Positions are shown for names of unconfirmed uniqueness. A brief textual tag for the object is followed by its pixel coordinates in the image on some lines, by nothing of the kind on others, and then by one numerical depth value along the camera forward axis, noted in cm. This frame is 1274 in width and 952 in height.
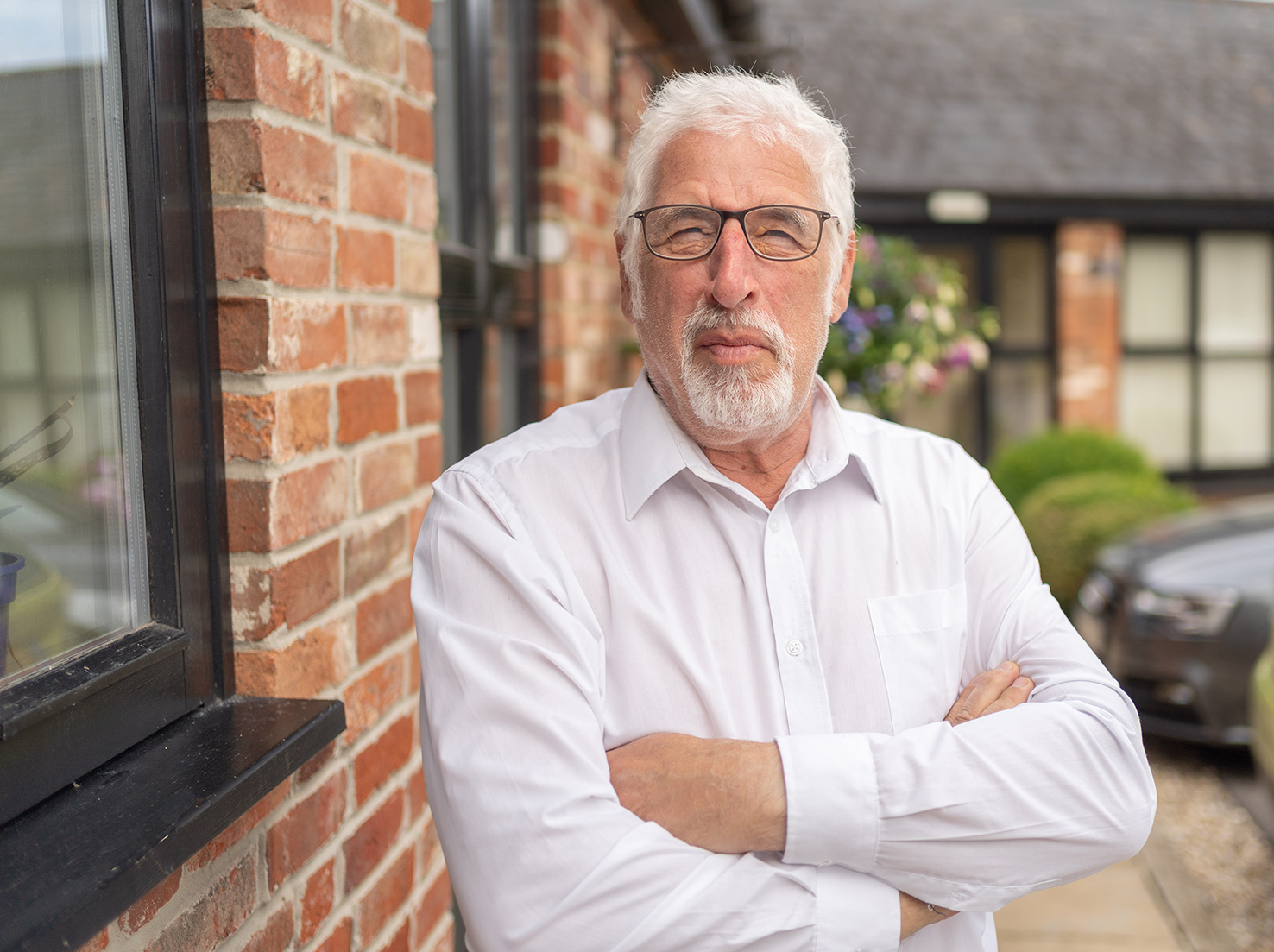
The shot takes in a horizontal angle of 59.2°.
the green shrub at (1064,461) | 894
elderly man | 132
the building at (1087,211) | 1070
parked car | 474
